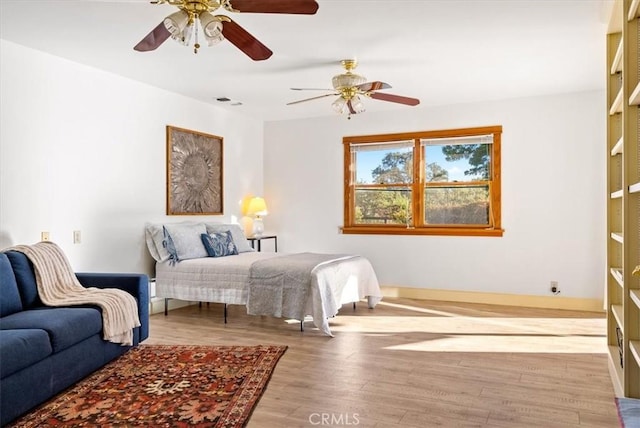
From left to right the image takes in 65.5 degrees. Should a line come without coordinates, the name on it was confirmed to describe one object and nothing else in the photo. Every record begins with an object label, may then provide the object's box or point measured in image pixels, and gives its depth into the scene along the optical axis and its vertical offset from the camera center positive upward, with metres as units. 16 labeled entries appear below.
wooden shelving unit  2.65 +0.08
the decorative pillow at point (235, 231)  5.88 -0.22
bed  4.54 -0.64
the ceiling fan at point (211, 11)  2.63 +1.09
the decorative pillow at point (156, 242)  5.23 -0.30
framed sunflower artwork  5.73 +0.50
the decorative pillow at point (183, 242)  5.20 -0.30
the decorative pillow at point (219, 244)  5.48 -0.35
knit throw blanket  3.43 -0.58
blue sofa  2.59 -0.72
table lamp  6.90 +0.02
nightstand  6.83 -0.36
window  6.18 +0.40
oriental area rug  2.63 -1.08
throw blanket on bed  4.54 -0.68
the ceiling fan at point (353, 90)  4.47 +1.13
